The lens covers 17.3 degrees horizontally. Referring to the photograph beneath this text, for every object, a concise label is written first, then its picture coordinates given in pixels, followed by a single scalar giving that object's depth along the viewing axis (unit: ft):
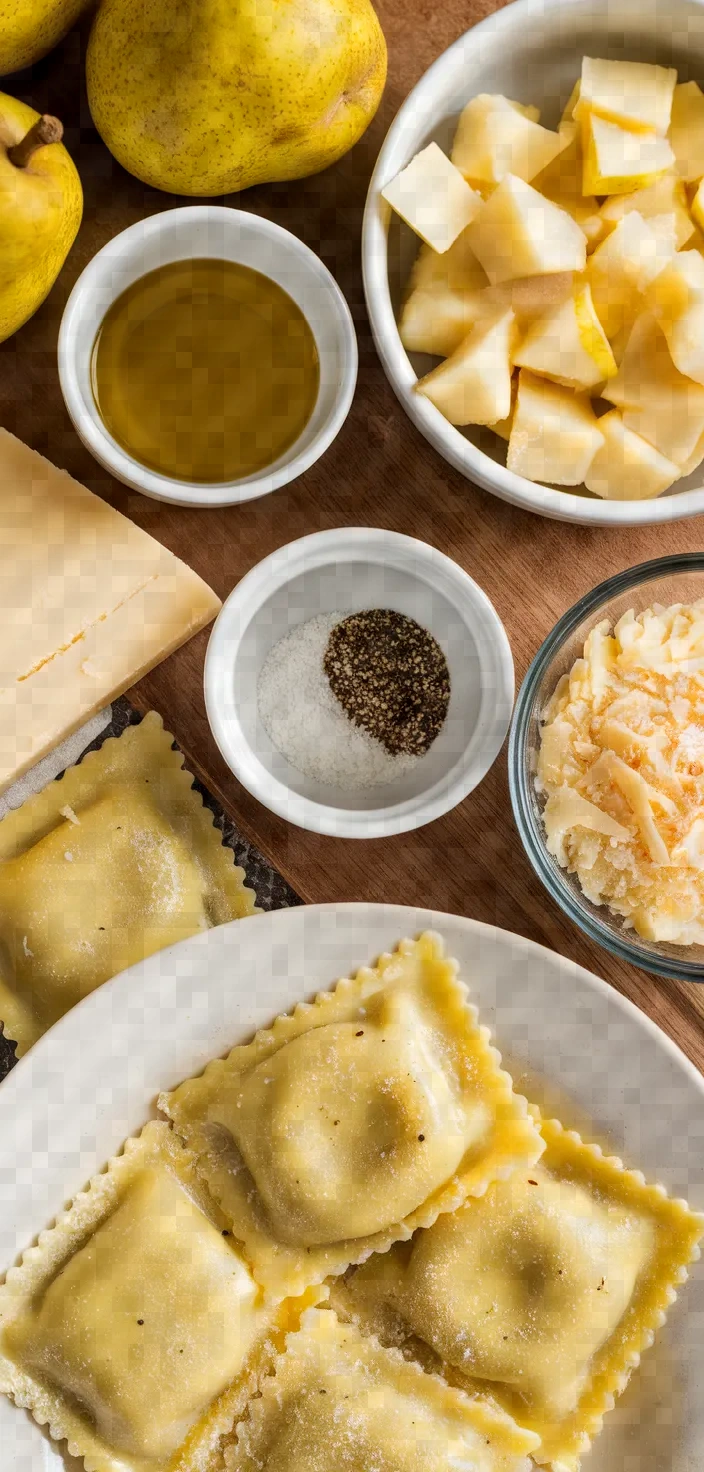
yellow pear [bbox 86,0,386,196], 1.82
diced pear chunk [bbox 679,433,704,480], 1.95
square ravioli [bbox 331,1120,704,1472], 1.97
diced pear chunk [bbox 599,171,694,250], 1.92
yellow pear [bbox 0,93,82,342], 1.81
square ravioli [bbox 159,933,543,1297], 1.96
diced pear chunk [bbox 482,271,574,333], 1.90
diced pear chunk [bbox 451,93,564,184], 1.92
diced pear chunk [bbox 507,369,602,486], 1.92
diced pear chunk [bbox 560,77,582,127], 1.94
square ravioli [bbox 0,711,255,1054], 2.03
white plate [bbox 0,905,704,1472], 1.97
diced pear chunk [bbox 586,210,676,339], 1.90
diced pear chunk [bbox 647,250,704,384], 1.88
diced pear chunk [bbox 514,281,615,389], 1.90
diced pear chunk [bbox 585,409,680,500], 1.92
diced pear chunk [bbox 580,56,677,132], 1.91
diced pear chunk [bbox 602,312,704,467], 1.91
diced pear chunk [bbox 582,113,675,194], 1.90
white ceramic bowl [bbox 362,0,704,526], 1.90
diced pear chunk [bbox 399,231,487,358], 1.93
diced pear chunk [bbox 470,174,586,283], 1.88
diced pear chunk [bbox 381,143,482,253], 1.90
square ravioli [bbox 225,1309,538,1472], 1.95
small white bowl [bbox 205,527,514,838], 1.93
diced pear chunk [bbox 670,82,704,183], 1.94
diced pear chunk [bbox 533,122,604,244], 1.94
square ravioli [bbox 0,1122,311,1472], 1.96
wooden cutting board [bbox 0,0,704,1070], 2.01
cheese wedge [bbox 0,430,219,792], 1.98
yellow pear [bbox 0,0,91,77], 1.85
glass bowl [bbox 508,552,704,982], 1.92
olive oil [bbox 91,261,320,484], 1.98
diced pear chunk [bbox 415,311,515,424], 1.90
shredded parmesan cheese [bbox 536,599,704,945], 1.88
